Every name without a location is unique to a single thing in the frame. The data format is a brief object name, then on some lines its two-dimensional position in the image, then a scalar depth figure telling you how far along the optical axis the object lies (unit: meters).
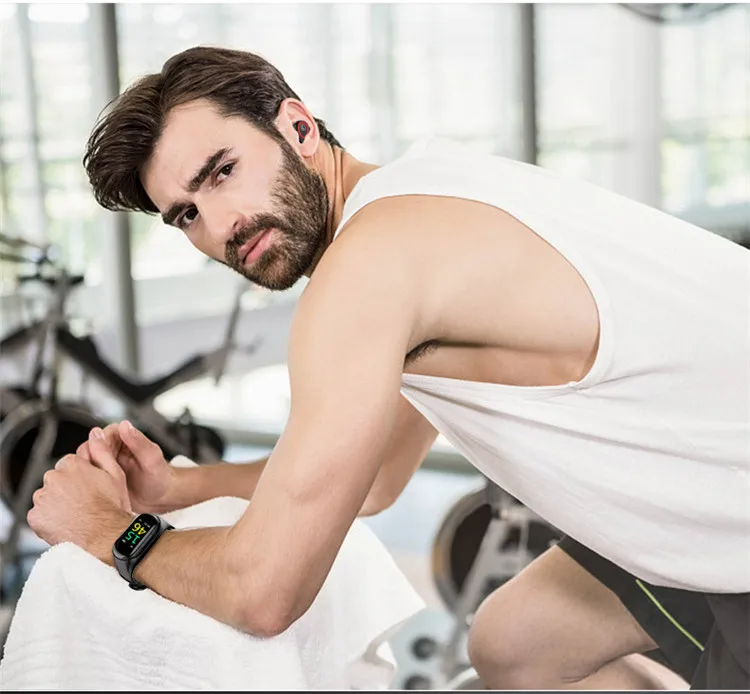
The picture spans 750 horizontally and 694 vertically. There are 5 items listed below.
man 0.99
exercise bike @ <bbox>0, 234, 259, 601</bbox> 3.00
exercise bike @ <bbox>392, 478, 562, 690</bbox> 2.34
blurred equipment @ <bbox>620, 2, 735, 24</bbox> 3.19
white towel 1.04
